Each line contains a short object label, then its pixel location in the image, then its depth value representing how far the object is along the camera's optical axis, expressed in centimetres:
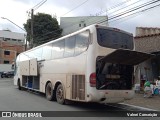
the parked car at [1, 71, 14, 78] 2969
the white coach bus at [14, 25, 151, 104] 647
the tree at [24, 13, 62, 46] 2797
